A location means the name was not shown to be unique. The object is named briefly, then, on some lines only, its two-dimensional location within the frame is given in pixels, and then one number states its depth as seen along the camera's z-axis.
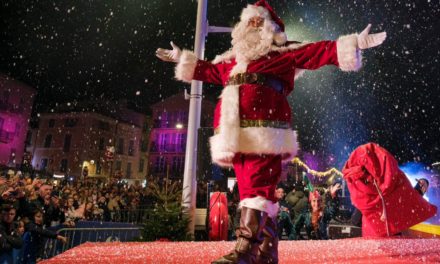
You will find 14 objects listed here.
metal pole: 7.19
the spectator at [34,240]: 6.52
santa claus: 2.59
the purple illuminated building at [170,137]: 44.53
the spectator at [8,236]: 5.33
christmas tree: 6.65
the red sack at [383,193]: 4.11
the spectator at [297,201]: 10.00
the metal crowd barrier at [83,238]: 7.28
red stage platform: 2.79
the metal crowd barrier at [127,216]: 12.41
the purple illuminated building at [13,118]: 36.56
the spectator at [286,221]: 9.88
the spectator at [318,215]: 10.01
